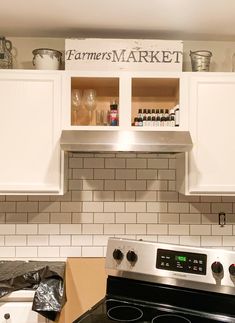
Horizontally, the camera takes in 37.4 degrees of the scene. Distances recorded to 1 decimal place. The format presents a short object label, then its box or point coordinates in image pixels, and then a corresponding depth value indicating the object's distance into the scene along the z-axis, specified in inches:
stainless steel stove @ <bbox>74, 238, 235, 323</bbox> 66.0
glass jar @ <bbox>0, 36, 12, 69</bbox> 82.4
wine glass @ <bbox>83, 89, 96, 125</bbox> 82.9
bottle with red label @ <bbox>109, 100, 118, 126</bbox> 80.0
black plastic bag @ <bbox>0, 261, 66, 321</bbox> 72.8
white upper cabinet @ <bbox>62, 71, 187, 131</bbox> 78.0
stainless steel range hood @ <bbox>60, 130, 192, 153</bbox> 71.0
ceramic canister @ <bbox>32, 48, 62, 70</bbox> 80.4
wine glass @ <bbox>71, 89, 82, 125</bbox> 82.7
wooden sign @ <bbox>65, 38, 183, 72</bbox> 78.6
